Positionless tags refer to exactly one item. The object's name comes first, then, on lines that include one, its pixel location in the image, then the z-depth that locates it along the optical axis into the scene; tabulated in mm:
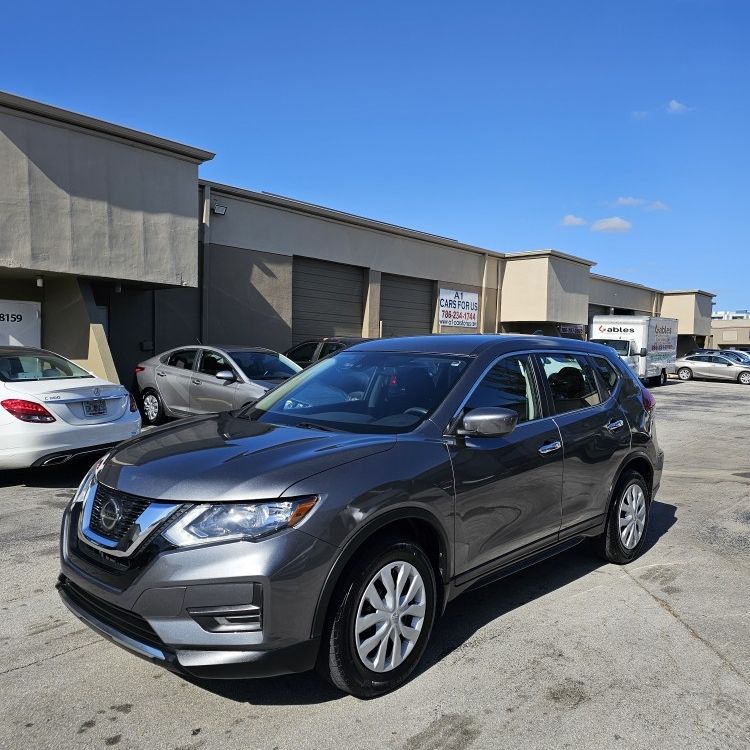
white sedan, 6609
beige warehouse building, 11727
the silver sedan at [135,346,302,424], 11000
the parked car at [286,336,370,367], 14305
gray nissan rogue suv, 2711
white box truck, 25766
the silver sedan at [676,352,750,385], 31781
